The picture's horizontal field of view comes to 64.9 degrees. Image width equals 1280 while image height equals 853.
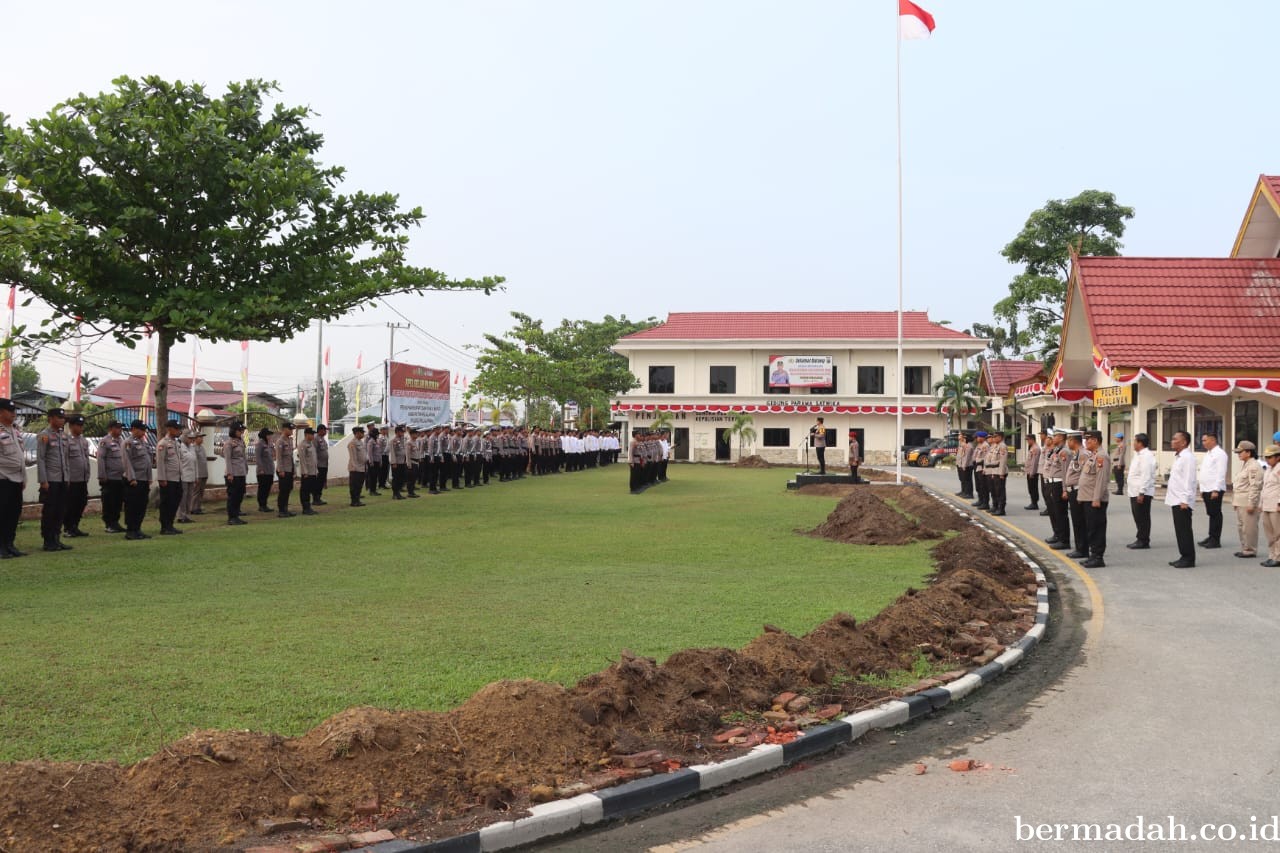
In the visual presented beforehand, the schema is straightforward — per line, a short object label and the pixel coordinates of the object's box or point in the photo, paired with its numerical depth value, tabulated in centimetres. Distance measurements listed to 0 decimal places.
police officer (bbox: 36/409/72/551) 1267
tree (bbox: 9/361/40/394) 7031
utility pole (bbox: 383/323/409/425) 3275
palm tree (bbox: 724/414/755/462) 5262
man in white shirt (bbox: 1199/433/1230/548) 1449
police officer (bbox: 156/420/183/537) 1472
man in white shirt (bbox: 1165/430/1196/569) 1266
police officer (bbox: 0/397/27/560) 1197
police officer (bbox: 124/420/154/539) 1405
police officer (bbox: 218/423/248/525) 1666
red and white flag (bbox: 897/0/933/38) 2472
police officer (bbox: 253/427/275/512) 1813
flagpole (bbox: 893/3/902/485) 2495
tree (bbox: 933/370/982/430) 5016
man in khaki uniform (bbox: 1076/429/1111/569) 1304
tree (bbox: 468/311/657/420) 5106
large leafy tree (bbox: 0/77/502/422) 1562
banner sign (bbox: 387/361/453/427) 3403
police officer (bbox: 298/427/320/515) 1894
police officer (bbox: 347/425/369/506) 2106
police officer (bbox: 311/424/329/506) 2009
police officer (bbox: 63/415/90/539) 1359
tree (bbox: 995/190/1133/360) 3928
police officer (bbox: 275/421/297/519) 1834
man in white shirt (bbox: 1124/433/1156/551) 1460
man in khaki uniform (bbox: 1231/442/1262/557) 1362
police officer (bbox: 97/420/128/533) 1441
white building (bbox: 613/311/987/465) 5247
